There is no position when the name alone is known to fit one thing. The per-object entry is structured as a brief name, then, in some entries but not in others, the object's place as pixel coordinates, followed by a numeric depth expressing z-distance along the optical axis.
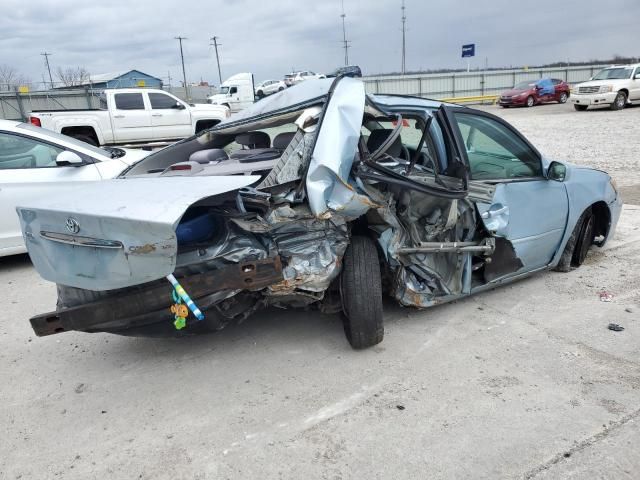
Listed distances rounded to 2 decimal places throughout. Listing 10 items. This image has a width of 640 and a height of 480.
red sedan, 26.33
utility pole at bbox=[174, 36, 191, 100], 35.09
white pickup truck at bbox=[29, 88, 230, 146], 14.06
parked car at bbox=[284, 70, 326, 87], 42.00
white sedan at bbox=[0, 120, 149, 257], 5.12
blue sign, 36.09
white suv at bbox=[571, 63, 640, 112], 20.94
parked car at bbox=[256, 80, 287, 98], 39.97
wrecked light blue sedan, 2.61
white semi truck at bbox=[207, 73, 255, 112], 33.66
